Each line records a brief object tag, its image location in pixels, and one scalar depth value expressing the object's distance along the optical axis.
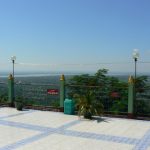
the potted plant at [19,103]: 10.23
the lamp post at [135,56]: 10.09
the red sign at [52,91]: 10.05
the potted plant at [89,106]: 8.79
